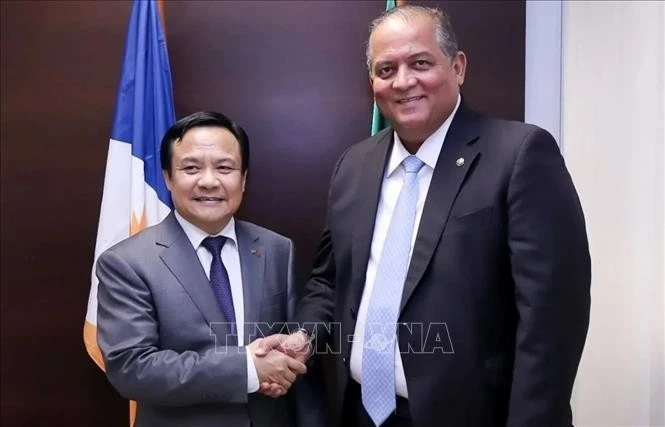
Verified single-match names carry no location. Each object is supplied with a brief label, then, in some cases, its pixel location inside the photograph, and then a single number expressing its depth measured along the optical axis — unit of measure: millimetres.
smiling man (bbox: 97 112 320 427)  1682
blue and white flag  2357
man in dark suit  1426
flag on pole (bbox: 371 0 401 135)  2482
